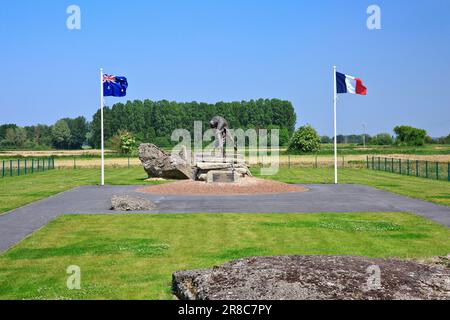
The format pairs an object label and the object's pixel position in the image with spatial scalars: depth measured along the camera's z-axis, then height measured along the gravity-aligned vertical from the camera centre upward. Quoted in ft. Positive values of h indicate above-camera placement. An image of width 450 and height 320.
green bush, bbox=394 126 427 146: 430.20 +8.86
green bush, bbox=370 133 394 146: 472.85 +6.77
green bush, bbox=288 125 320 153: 321.11 +4.96
